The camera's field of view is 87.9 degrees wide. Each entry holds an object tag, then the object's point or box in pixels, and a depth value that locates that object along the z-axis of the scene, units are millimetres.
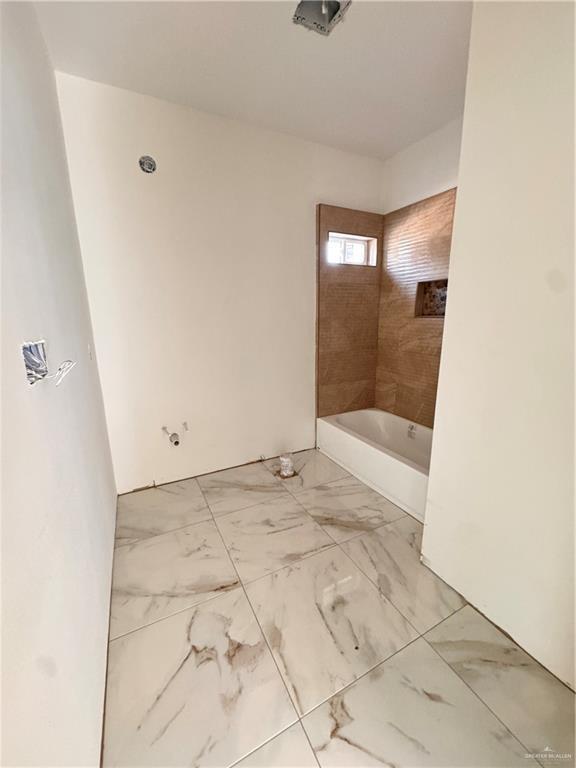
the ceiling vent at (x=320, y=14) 1305
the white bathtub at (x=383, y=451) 1921
